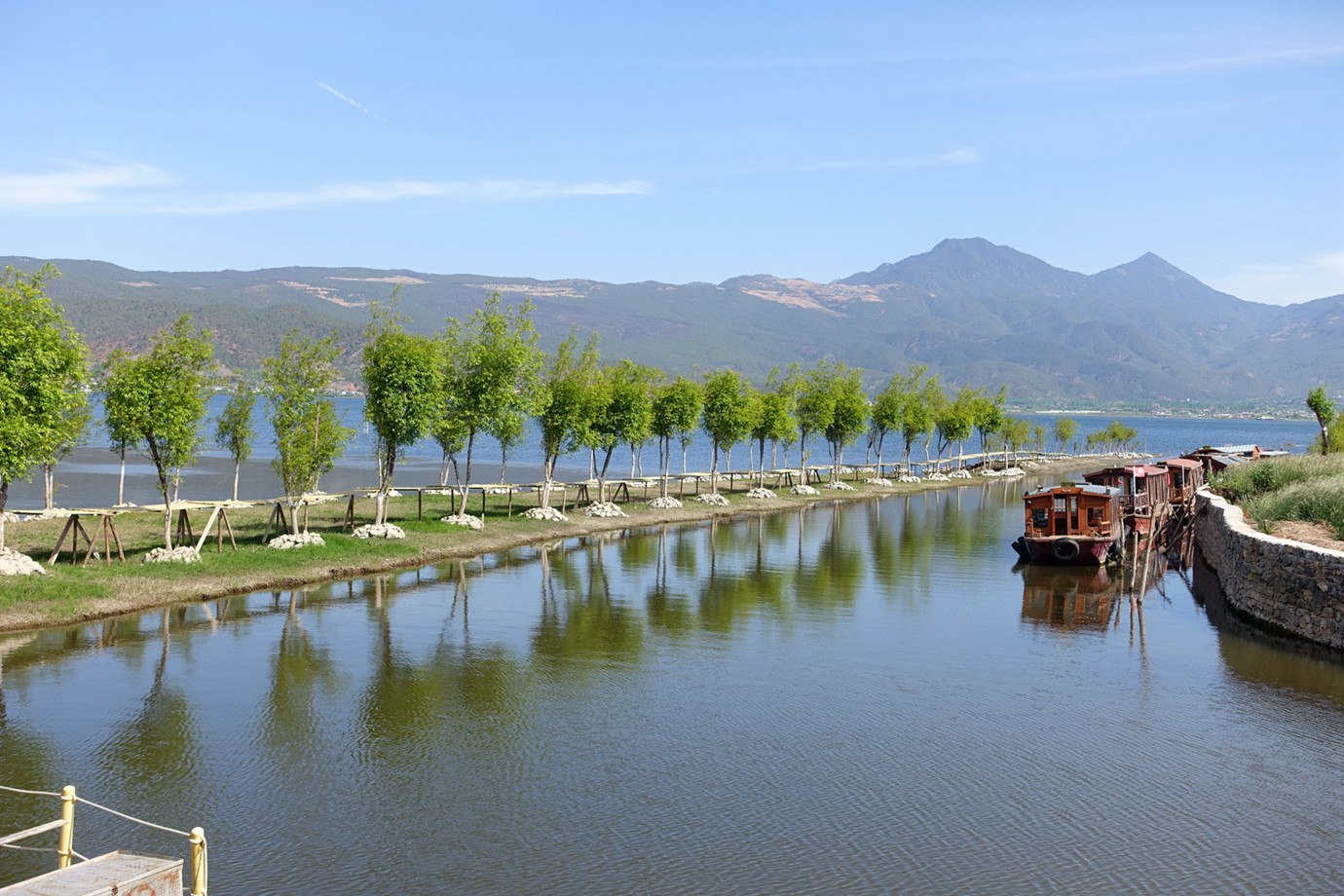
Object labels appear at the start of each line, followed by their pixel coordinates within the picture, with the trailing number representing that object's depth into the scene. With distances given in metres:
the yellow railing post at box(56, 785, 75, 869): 10.79
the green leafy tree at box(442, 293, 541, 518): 48.75
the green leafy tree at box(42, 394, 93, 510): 36.91
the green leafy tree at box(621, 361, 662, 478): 60.97
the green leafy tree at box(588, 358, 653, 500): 60.25
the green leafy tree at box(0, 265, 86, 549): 27.64
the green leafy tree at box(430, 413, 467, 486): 47.84
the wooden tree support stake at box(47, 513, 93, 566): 31.02
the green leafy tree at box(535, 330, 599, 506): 55.41
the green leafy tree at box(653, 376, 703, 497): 67.81
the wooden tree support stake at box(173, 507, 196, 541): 35.91
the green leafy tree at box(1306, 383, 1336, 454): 69.25
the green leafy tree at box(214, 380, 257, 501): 53.78
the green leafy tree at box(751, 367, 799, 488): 79.00
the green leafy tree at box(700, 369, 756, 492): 72.44
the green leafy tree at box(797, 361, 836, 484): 86.38
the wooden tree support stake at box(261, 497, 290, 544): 39.81
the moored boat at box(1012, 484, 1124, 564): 46.03
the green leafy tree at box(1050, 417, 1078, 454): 167.50
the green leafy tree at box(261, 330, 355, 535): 40.81
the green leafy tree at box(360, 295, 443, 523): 42.81
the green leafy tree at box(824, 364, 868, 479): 89.50
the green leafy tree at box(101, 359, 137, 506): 34.59
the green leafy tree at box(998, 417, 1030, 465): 144.38
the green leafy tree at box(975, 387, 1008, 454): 126.31
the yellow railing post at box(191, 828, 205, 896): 10.69
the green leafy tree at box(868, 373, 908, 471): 102.75
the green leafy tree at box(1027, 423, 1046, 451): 168.57
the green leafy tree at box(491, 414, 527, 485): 50.41
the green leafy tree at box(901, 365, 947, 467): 105.38
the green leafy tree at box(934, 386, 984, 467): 113.81
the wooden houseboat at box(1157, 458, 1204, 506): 67.00
